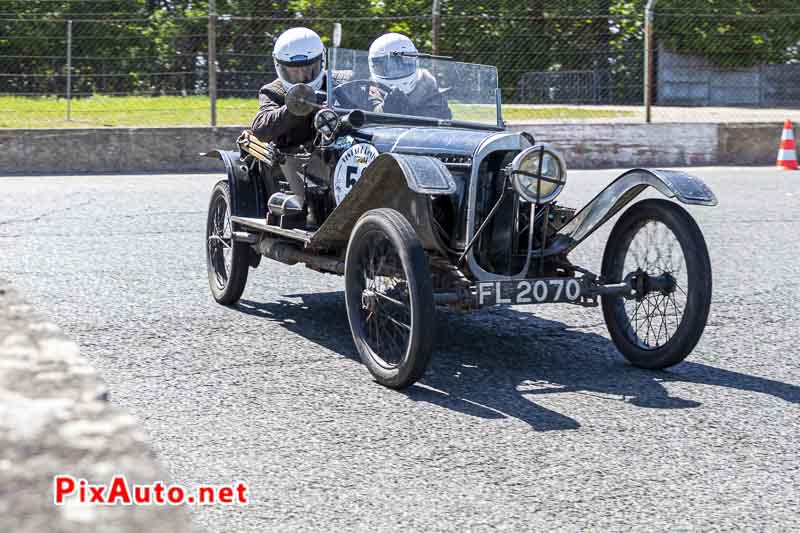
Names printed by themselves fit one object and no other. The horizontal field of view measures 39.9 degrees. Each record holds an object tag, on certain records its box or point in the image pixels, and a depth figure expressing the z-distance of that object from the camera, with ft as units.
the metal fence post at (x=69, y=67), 53.06
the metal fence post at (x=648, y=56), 55.47
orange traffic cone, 52.90
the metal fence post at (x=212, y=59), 53.21
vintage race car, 15.76
